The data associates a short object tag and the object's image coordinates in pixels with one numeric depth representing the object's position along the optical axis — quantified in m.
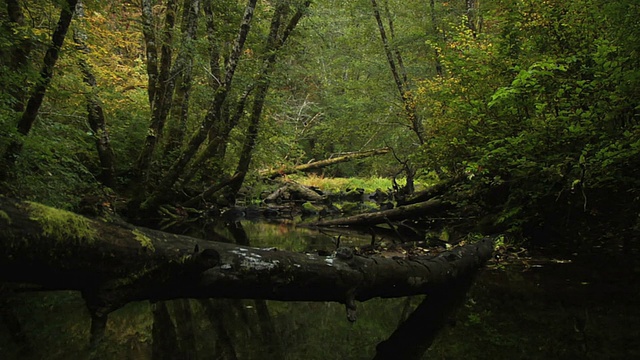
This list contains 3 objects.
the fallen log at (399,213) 10.52
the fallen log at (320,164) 19.25
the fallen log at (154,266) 2.14
